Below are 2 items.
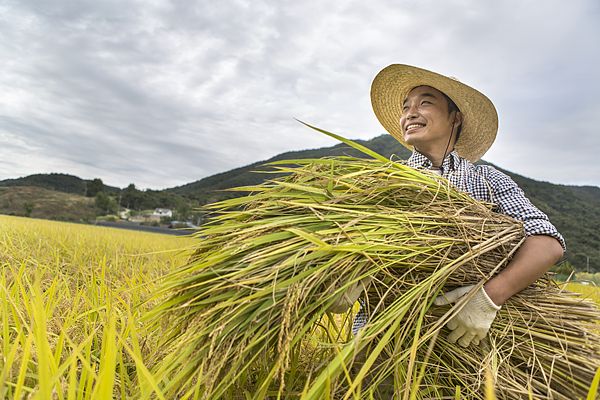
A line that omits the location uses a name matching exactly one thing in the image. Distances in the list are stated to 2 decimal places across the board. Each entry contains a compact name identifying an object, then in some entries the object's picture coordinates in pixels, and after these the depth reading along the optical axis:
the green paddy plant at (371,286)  0.80
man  1.06
